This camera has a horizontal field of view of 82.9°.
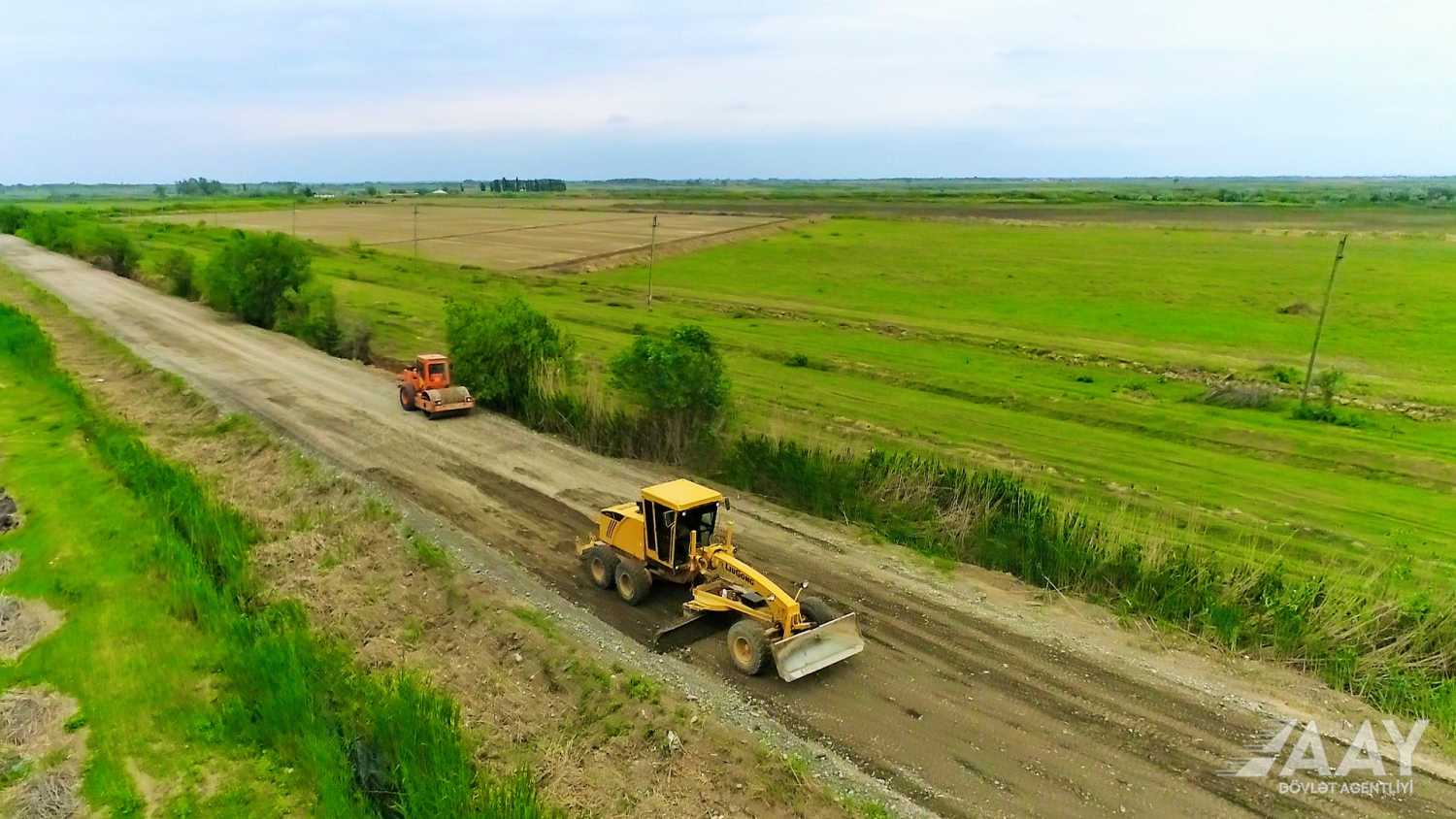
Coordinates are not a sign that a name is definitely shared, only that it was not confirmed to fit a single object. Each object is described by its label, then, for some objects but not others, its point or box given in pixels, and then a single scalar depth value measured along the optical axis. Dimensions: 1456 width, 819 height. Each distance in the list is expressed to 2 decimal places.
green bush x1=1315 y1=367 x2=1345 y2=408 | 30.08
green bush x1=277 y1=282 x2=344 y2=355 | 37.22
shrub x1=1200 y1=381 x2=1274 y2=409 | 30.52
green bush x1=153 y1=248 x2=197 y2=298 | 50.83
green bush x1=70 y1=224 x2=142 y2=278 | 61.53
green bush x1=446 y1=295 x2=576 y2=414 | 26.33
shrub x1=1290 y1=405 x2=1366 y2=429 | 28.28
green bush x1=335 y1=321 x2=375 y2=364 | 35.84
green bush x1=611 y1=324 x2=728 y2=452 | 21.88
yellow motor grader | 12.55
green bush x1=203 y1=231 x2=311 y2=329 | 41.62
